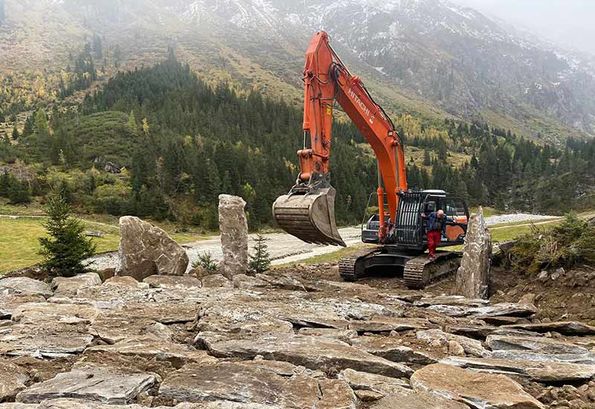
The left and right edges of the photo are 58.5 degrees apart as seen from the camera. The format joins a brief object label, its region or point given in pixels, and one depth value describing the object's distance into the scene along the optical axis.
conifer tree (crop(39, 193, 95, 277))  19.73
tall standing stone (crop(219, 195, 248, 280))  20.47
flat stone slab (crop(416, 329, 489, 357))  8.99
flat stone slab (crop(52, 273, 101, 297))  15.06
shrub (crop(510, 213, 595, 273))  15.17
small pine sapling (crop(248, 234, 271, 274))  22.32
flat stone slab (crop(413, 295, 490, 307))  13.63
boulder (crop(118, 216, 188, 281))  18.83
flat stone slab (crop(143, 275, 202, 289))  16.11
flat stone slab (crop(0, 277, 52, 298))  14.90
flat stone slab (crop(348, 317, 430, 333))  10.25
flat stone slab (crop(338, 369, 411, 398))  6.62
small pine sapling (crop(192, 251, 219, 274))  20.53
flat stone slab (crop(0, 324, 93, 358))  8.27
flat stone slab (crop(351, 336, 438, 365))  8.29
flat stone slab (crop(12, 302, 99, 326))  10.53
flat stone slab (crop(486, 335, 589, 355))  8.97
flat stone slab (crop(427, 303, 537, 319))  12.22
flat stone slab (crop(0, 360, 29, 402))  6.36
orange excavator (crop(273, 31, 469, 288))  15.46
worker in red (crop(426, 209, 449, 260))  19.45
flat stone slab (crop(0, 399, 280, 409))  5.68
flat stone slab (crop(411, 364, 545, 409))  6.34
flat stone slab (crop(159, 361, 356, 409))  6.21
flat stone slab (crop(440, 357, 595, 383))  7.49
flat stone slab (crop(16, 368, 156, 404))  6.14
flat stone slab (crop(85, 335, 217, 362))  7.97
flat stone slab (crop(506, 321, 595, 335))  10.52
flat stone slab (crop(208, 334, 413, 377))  7.59
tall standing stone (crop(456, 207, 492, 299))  16.30
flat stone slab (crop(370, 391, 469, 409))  6.18
